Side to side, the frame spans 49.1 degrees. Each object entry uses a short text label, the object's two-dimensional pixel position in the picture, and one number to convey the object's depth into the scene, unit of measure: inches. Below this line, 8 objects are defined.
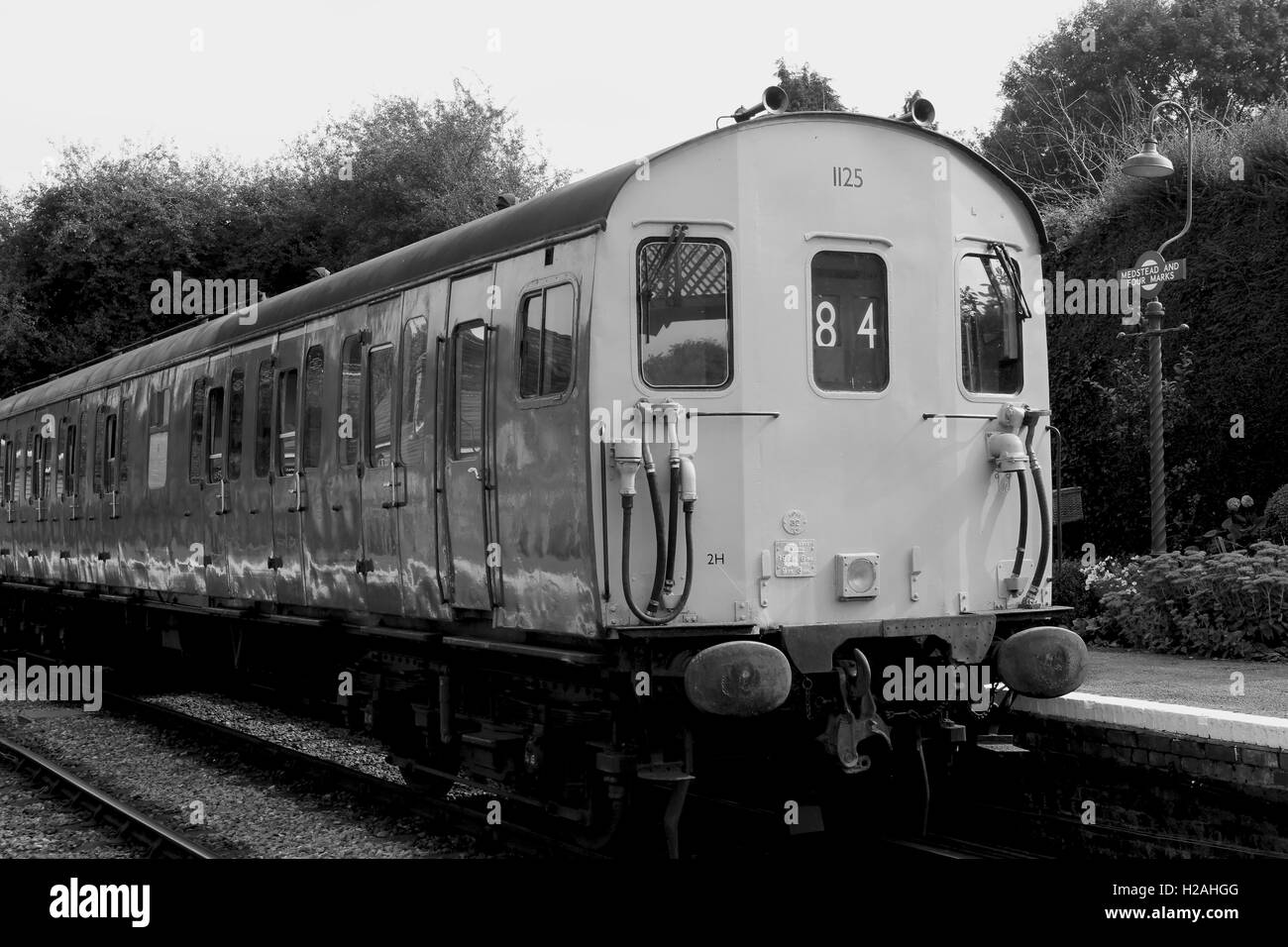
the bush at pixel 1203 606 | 481.1
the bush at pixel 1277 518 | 600.1
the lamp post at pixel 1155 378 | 567.5
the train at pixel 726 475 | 274.4
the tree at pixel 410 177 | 1353.3
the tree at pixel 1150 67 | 1521.9
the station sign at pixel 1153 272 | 537.0
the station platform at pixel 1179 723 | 297.7
